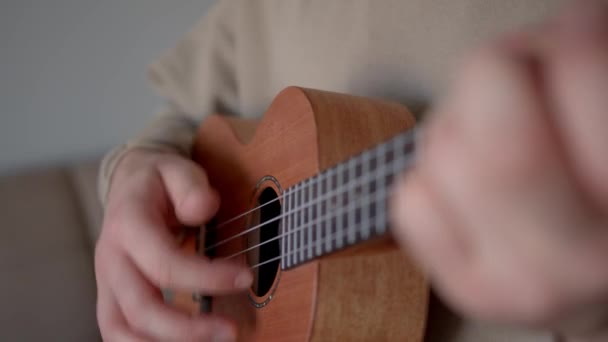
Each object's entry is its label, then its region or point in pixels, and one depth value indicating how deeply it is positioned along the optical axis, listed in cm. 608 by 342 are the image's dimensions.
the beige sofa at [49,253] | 121
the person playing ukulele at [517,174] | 24
